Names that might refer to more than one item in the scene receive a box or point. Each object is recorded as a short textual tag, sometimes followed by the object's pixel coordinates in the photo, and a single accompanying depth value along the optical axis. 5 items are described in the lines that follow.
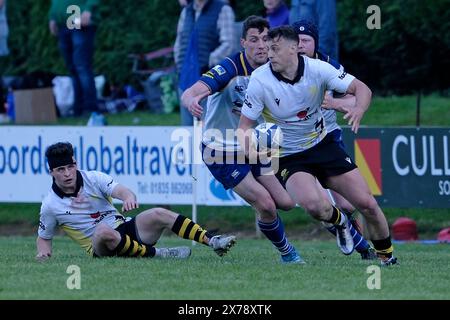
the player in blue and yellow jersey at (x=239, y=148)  11.13
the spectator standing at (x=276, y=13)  15.77
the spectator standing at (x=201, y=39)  15.91
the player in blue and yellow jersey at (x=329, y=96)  11.21
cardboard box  21.28
